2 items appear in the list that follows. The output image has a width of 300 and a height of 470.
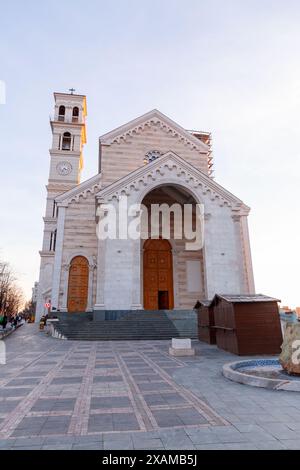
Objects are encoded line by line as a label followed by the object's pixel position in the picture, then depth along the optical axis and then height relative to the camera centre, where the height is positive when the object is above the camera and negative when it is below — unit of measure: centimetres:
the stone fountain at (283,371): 682 -168
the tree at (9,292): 5049 +412
